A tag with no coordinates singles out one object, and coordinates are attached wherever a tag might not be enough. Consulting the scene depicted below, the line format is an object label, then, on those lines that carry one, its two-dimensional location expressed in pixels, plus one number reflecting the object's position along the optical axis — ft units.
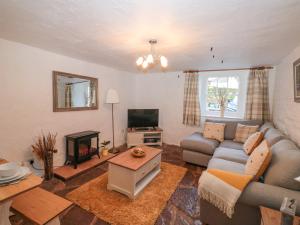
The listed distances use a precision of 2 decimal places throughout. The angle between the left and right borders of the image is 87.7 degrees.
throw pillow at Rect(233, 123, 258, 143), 10.33
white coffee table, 7.00
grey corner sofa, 4.32
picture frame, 6.78
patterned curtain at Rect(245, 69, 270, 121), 11.28
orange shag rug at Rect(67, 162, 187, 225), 5.91
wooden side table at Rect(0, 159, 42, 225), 3.19
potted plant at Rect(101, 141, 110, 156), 11.67
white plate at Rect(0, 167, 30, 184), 3.57
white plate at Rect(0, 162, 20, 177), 3.62
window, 12.68
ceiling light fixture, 6.41
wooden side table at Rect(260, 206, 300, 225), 3.55
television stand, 13.78
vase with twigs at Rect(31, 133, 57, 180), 8.03
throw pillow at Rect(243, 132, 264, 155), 8.09
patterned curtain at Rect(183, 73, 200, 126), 13.46
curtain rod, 11.22
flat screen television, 14.17
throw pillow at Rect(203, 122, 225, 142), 11.02
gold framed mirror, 9.23
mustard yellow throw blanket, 4.47
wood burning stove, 9.42
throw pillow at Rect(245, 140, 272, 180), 5.24
